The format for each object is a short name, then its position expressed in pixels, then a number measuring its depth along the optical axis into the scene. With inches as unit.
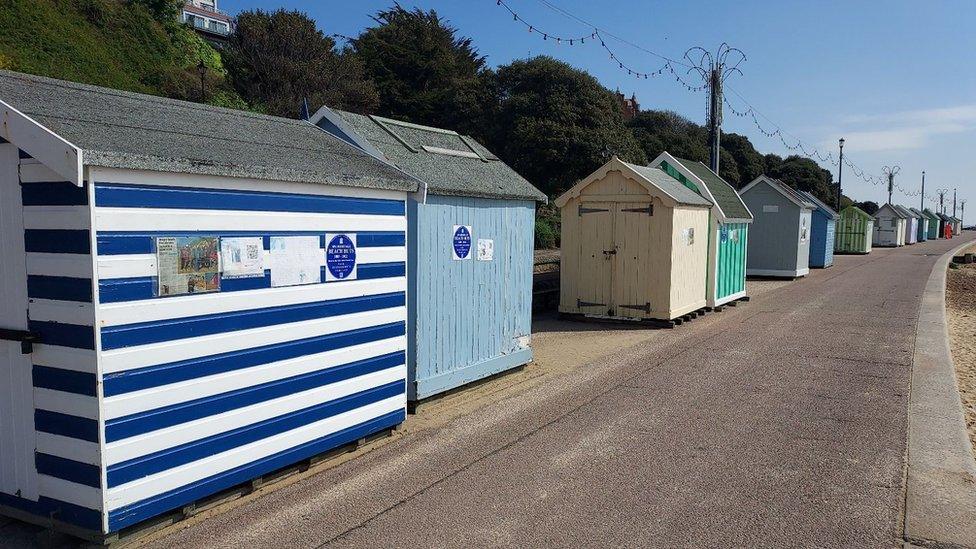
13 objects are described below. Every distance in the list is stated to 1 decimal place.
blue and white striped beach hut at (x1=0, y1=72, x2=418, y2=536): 151.4
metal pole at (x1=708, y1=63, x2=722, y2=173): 815.1
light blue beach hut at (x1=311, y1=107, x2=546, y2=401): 267.9
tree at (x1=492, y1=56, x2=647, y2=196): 1359.5
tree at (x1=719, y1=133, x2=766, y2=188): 2324.1
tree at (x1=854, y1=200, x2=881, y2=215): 2805.1
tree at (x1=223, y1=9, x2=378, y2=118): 1103.0
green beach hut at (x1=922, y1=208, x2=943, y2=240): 2962.6
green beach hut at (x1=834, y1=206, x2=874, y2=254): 1555.1
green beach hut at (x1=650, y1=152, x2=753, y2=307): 569.9
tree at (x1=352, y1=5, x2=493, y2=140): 1547.7
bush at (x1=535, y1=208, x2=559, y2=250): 1085.8
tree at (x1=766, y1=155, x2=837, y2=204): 2404.0
